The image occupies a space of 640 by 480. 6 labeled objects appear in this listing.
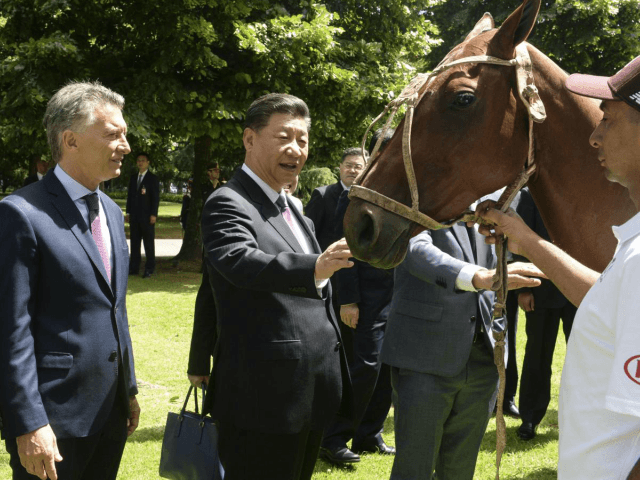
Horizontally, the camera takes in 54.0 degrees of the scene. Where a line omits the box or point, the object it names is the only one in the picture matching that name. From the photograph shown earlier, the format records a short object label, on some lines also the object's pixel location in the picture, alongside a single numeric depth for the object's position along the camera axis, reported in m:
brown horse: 2.12
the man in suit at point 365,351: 5.02
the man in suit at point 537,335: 5.39
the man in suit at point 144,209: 13.23
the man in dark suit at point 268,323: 2.47
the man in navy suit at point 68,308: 2.25
